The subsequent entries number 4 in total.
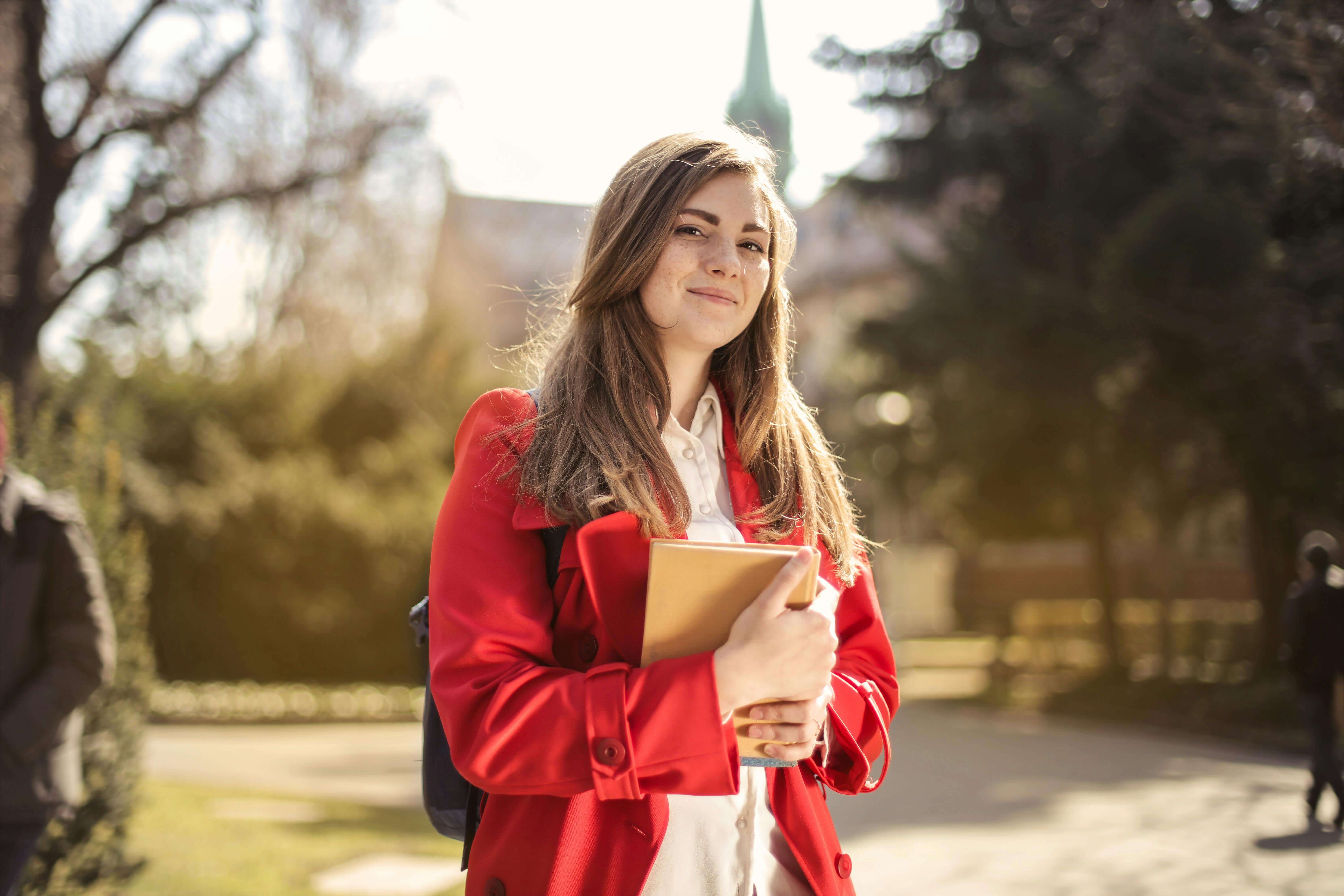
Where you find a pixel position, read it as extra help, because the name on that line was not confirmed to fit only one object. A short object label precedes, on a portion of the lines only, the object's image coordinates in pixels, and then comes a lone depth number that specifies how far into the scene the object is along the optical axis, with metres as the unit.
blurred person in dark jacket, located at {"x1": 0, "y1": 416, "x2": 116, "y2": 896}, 3.23
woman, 1.54
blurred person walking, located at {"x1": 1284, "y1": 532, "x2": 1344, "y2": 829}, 7.84
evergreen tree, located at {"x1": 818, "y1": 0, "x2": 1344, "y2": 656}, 10.25
